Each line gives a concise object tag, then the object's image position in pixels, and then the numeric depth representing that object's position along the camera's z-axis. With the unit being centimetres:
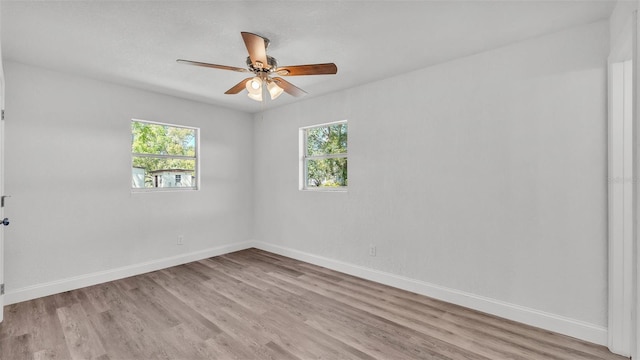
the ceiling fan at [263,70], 203
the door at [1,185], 238
